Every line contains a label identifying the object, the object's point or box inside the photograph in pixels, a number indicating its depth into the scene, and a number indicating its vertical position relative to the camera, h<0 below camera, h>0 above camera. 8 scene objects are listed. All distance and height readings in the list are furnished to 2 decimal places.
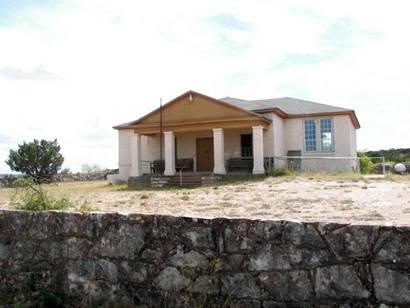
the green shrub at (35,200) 5.49 -0.41
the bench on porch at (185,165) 25.19 +0.10
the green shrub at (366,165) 29.22 -0.15
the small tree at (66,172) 36.22 -0.27
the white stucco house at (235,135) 22.19 +1.78
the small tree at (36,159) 34.22 +0.90
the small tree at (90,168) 44.68 +0.04
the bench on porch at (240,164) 23.21 +0.07
